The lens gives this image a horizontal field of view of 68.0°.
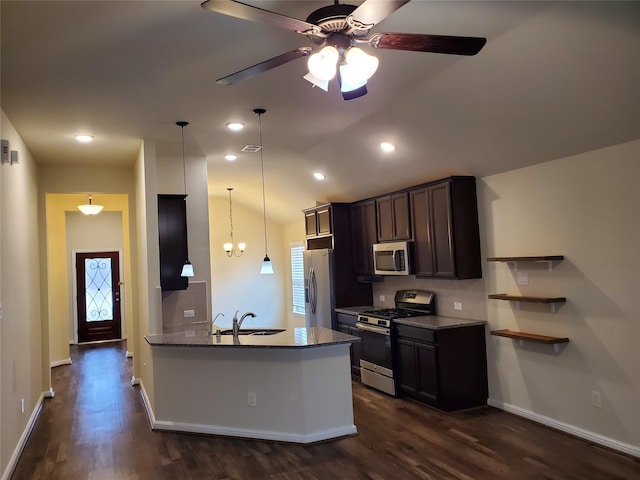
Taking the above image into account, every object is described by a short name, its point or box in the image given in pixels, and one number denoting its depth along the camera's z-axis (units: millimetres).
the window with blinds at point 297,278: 9203
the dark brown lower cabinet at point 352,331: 6070
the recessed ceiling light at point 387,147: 4986
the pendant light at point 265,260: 4145
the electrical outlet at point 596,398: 3767
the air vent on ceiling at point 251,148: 5511
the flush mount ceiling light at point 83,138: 4711
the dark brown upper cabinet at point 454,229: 4852
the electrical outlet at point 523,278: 4377
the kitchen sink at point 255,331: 4715
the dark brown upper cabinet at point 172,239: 5219
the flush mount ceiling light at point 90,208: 7549
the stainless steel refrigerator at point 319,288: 6668
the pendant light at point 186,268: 4420
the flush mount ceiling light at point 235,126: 4538
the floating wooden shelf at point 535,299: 3979
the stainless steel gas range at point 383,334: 5312
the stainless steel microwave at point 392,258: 5469
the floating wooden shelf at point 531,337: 3955
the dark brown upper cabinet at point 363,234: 6340
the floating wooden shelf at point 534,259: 3996
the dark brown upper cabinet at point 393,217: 5590
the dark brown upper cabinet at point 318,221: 6899
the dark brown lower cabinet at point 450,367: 4699
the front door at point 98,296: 10133
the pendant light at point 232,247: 9273
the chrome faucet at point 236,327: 4355
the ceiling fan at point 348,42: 2108
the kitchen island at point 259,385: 4000
